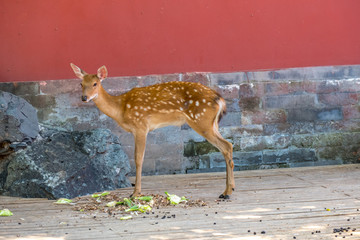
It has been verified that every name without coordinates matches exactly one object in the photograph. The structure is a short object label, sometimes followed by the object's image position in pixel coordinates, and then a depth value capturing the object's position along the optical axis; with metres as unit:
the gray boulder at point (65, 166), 11.20
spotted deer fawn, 10.99
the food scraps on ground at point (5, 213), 9.46
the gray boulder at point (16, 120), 11.62
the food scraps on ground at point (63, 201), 10.52
